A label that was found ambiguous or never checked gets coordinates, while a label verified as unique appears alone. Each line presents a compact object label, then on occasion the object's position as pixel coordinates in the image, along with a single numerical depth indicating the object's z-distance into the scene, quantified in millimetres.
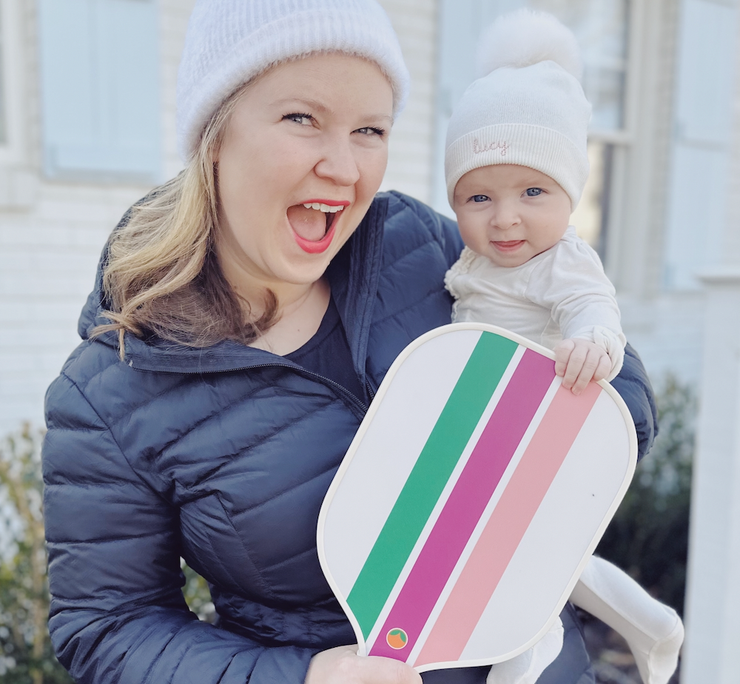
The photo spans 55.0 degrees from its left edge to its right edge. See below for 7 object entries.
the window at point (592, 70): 4102
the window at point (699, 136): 5102
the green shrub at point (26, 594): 2416
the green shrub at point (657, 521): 3889
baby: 1262
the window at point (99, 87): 2994
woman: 1098
